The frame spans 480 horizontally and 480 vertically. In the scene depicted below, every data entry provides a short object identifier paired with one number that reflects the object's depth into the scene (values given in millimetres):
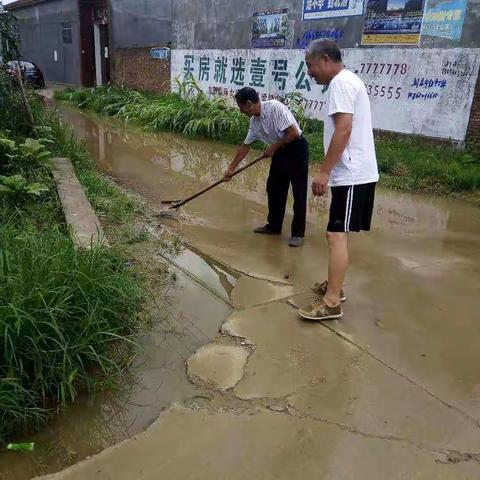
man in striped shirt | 4367
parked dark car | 17953
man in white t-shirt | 2938
